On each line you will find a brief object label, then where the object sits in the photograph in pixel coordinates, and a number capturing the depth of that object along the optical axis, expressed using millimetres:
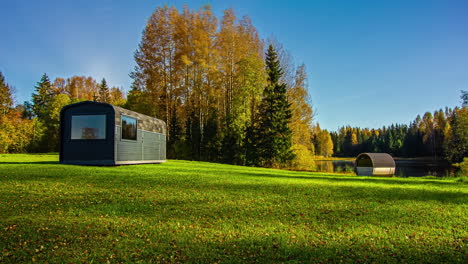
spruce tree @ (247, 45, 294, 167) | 26547
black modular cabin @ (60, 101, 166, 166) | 14922
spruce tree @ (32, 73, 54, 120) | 51756
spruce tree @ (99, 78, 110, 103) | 54688
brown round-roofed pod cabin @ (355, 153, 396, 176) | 26703
